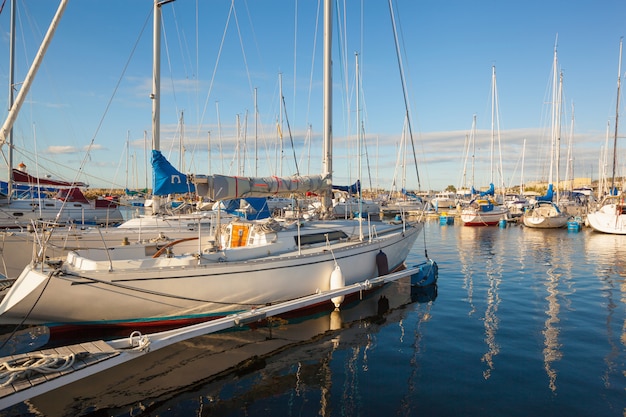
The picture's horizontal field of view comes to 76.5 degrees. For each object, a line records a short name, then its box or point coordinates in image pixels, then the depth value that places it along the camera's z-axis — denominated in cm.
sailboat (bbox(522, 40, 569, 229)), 3450
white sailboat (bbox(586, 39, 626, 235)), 2916
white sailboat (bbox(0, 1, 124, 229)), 2252
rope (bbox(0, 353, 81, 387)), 545
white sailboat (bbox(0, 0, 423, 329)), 814
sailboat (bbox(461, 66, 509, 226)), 3816
